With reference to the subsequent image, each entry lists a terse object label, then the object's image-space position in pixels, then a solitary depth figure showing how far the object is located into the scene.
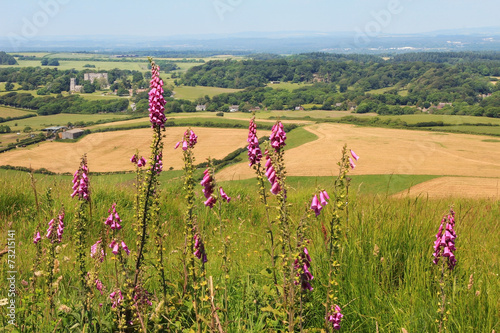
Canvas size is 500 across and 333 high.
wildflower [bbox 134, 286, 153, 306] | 3.49
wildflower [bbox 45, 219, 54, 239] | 4.21
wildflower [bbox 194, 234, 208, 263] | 3.53
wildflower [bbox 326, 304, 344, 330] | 3.38
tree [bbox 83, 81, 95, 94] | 137.57
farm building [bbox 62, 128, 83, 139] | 66.06
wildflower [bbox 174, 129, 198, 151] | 3.68
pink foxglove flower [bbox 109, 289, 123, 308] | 3.22
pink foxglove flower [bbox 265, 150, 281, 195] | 3.45
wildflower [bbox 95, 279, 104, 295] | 3.95
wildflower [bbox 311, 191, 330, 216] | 3.33
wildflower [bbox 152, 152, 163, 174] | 3.51
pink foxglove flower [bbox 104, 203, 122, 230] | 4.57
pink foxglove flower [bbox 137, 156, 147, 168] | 4.59
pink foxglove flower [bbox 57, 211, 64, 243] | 4.06
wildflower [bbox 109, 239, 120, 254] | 3.69
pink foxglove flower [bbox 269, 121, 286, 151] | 3.59
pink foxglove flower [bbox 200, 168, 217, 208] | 3.62
